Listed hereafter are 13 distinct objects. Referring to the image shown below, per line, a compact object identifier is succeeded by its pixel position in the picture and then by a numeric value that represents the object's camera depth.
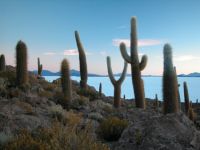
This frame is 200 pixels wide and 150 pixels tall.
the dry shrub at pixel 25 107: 6.91
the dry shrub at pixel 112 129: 5.08
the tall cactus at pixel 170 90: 7.90
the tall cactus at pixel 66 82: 9.91
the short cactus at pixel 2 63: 14.91
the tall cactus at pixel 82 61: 14.21
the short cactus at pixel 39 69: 18.87
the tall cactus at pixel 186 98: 17.41
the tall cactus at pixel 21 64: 9.85
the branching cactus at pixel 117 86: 12.64
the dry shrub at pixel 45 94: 10.26
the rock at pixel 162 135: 3.59
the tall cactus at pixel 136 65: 10.58
